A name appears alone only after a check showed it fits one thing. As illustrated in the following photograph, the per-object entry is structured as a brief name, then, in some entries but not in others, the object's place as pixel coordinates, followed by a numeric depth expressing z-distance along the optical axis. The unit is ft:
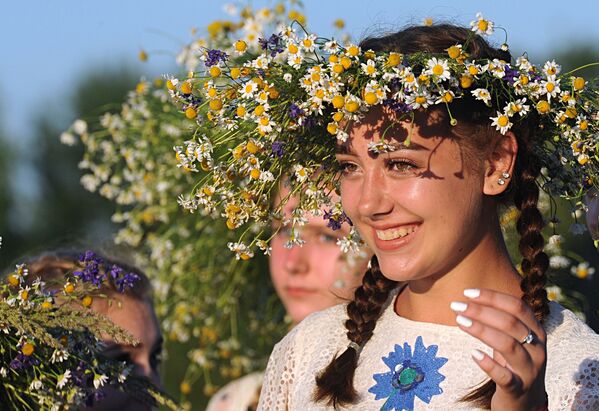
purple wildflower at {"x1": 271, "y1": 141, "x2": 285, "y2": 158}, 15.05
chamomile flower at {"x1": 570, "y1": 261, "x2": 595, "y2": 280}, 20.83
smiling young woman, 14.35
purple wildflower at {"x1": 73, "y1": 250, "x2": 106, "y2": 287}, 15.84
